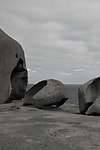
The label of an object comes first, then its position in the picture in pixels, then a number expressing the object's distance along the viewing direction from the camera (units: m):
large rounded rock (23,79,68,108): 8.96
